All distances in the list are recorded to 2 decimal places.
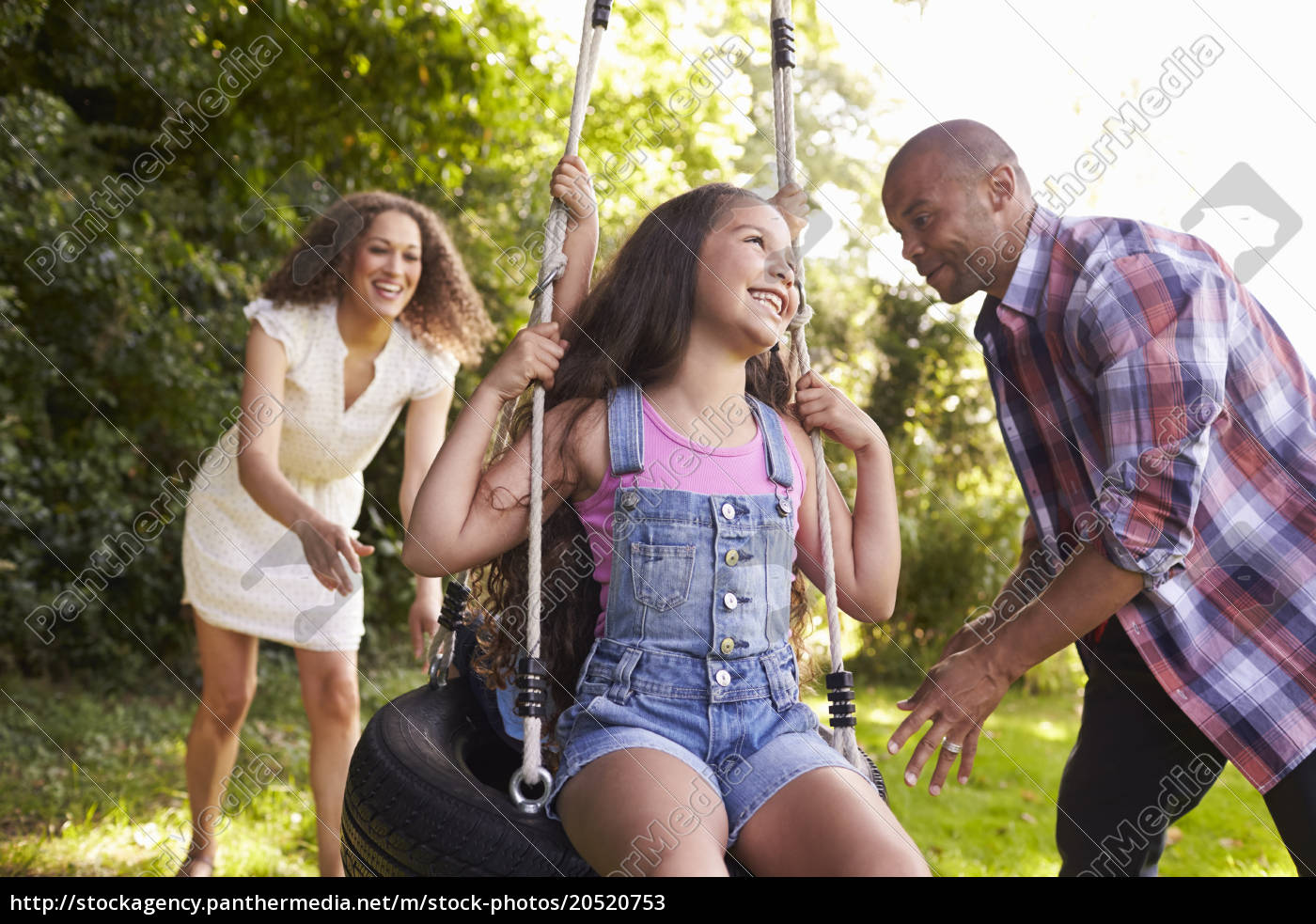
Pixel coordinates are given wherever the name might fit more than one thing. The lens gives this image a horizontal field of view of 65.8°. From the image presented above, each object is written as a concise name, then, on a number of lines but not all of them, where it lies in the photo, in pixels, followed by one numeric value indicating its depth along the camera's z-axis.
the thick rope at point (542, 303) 1.44
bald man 1.58
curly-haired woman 2.55
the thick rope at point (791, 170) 1.70
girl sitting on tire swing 1.39
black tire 1.37
